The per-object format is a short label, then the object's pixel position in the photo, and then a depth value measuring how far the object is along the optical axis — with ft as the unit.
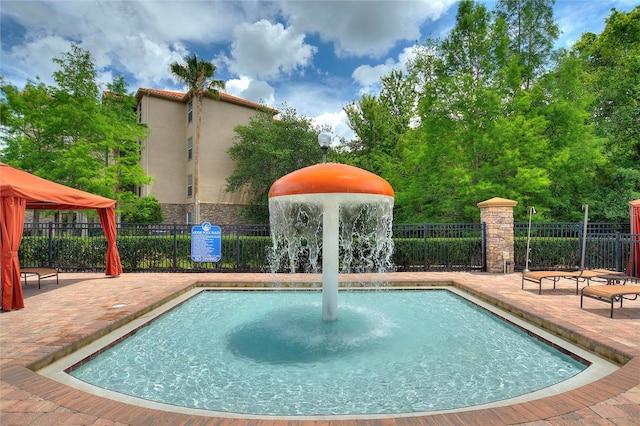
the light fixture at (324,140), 19.17
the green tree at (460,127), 52.19
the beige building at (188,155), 85.97
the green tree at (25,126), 51.96
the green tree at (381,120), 80.28
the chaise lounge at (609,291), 19.63
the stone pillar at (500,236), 38.63
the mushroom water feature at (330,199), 16.15
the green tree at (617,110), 56.50
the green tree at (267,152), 83.41
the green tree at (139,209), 64.80
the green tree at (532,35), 64.08
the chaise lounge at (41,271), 28.63
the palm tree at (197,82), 82.79
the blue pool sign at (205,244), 39.70
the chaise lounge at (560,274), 26.30
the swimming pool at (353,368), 10.98
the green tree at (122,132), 59.93
